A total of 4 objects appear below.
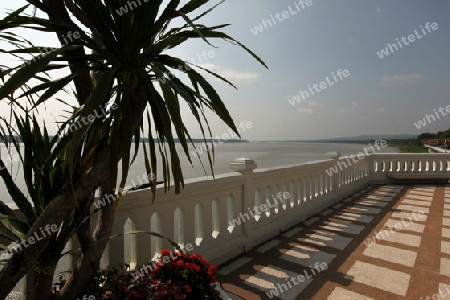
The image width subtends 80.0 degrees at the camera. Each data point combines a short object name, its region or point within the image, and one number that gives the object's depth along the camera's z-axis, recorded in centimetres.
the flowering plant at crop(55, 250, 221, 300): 149
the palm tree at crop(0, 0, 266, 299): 114
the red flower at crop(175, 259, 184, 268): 169
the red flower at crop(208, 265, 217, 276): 174
